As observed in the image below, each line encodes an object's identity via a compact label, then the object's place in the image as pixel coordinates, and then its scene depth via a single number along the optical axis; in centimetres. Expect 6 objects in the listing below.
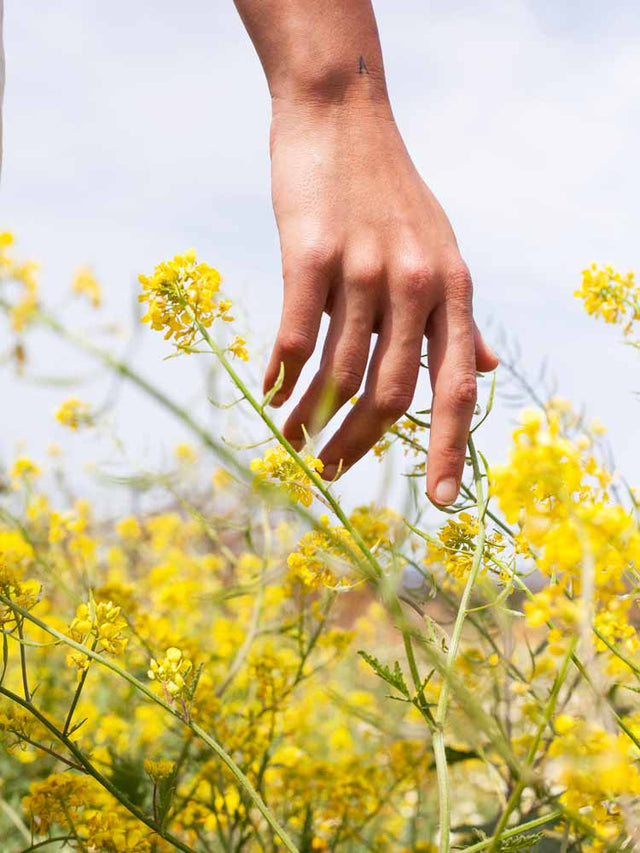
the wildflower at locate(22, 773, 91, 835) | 121
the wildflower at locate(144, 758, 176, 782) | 114
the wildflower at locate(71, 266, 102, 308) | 106
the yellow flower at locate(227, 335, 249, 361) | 104
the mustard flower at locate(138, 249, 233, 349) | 98
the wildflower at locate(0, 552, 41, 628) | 106
